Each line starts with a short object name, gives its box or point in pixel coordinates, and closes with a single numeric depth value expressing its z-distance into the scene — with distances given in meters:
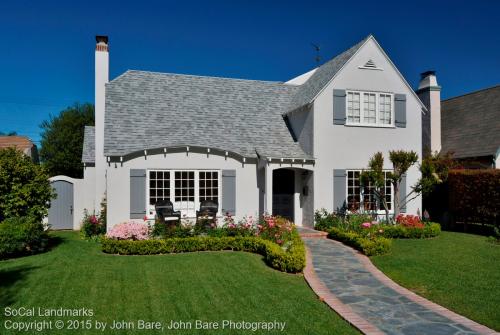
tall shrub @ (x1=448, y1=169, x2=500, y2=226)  17.00
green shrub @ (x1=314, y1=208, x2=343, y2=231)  16.31
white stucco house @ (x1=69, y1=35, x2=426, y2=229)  15.91
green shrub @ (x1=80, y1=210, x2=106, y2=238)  16.53
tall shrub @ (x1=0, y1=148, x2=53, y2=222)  12.98
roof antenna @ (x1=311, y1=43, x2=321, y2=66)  26.12
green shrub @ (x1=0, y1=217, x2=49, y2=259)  12.10
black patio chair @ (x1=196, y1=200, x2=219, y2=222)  15.28
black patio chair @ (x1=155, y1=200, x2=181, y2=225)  14.64
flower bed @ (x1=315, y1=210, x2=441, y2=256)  13.98
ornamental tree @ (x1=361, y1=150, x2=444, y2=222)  16.28
